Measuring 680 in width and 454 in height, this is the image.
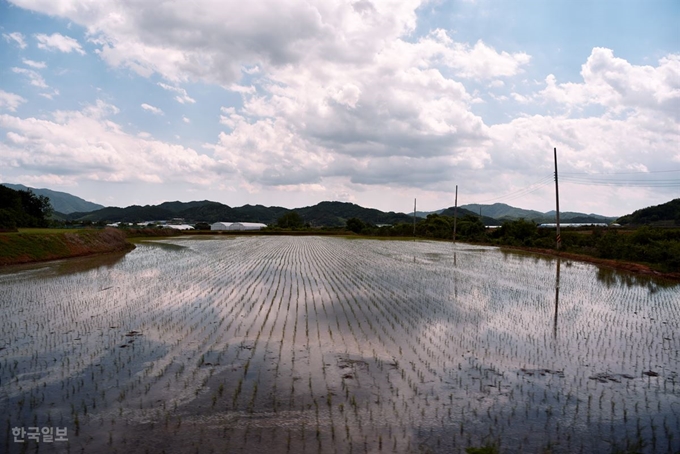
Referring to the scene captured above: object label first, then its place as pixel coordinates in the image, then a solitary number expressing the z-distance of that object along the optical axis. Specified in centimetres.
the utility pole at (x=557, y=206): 3308
